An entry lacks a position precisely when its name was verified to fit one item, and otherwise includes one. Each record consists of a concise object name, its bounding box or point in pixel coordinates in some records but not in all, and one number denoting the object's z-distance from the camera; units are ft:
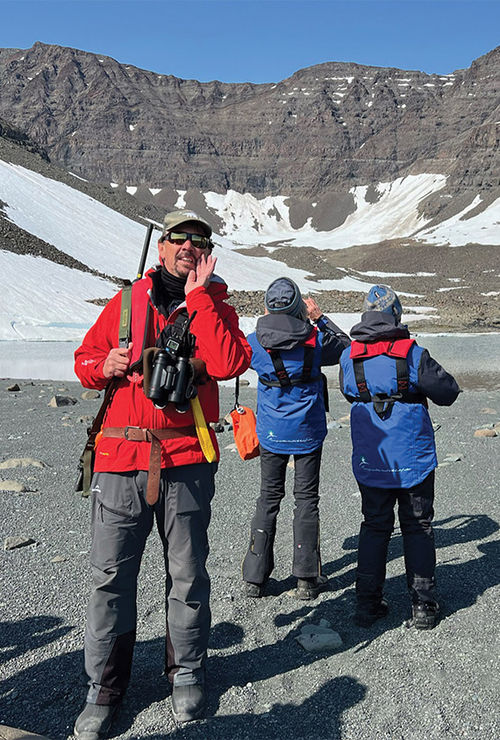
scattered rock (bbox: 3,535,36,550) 19.53
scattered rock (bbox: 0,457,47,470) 28.76
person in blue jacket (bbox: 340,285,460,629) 14.64
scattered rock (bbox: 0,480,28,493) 25.27
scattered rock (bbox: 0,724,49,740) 9.18
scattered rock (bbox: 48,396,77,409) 45.41
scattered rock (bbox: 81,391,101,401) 49.37
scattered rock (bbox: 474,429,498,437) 35.70
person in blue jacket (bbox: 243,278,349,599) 16.15
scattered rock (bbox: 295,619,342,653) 13.89
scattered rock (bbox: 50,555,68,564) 18.51
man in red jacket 11.07
